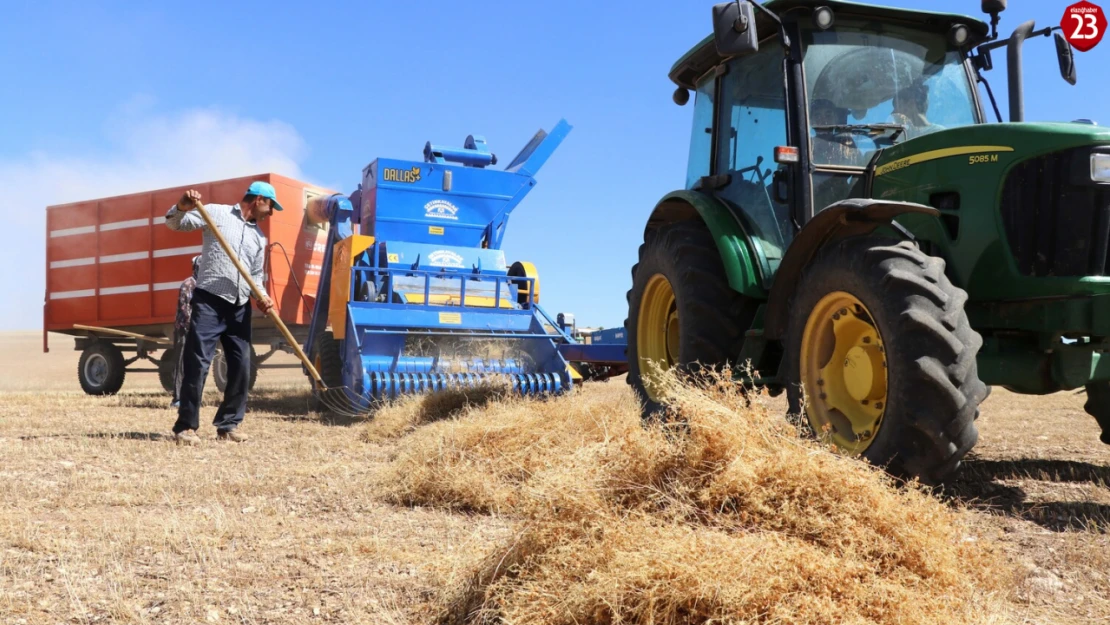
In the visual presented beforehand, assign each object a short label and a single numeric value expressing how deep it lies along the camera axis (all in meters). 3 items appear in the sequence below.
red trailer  11.40
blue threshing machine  8.05
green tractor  3.40
